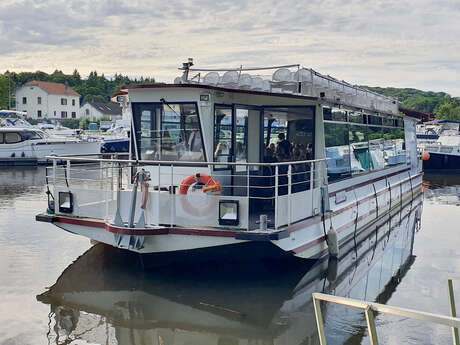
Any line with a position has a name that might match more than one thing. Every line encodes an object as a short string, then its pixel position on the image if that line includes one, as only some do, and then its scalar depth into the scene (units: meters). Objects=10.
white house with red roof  96.00
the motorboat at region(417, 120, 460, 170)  34.78
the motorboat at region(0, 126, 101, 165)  34.50
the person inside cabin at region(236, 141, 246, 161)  11.32
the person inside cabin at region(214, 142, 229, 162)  10.45
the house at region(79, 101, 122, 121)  107.38
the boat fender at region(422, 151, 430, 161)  33.31
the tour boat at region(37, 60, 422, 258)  8.84
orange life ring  9.02
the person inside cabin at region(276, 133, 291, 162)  12.24
